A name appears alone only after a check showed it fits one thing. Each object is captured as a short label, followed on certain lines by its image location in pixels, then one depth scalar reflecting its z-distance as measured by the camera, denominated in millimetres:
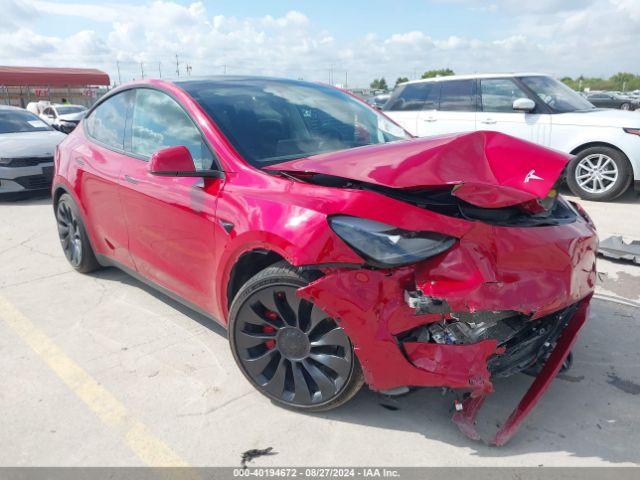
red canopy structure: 40844
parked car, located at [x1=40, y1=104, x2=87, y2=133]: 16656
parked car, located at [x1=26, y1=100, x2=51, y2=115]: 21094
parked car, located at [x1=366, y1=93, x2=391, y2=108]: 19656
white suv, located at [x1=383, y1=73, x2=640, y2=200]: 6910
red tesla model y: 2107
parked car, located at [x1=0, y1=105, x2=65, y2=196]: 7863
